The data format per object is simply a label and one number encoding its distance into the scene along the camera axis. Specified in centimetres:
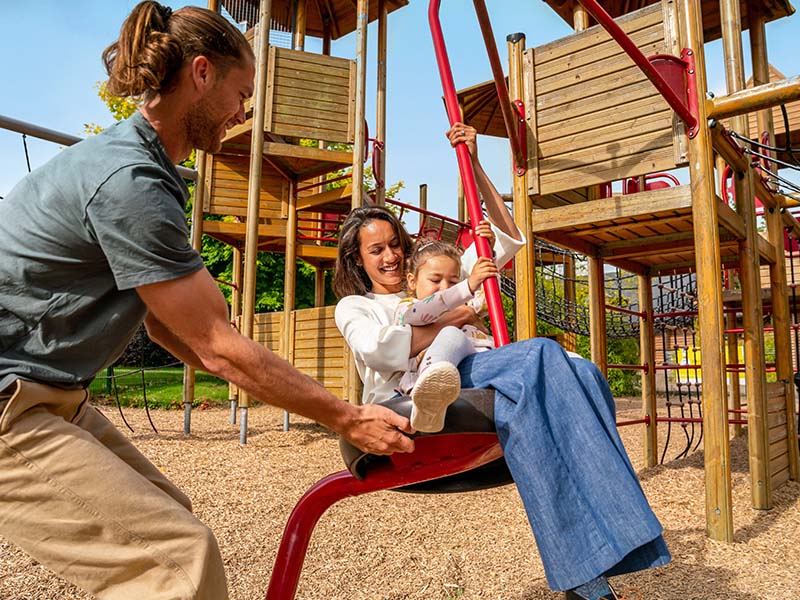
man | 142
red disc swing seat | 170
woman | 151
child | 149
